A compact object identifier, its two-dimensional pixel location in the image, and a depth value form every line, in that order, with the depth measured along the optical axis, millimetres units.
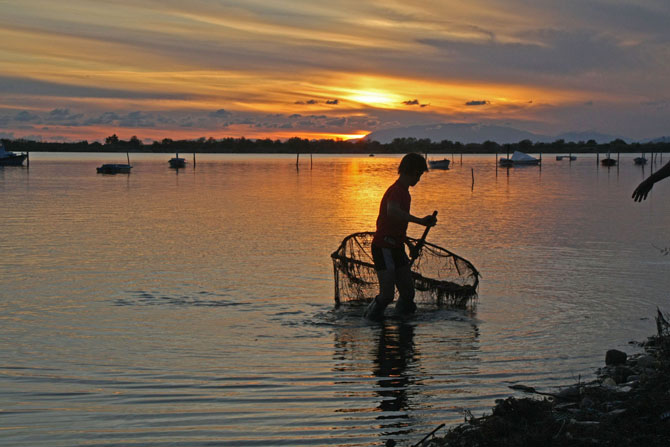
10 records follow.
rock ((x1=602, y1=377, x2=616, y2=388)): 6362
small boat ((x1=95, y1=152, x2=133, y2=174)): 74312
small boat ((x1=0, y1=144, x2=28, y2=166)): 83688
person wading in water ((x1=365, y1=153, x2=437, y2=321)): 8094
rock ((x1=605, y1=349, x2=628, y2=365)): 7574
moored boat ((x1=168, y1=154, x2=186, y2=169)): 87375
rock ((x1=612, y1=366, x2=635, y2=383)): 6598
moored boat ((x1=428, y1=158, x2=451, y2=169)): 95250
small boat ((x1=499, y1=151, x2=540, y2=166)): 96625
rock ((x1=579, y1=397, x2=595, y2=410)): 5434
